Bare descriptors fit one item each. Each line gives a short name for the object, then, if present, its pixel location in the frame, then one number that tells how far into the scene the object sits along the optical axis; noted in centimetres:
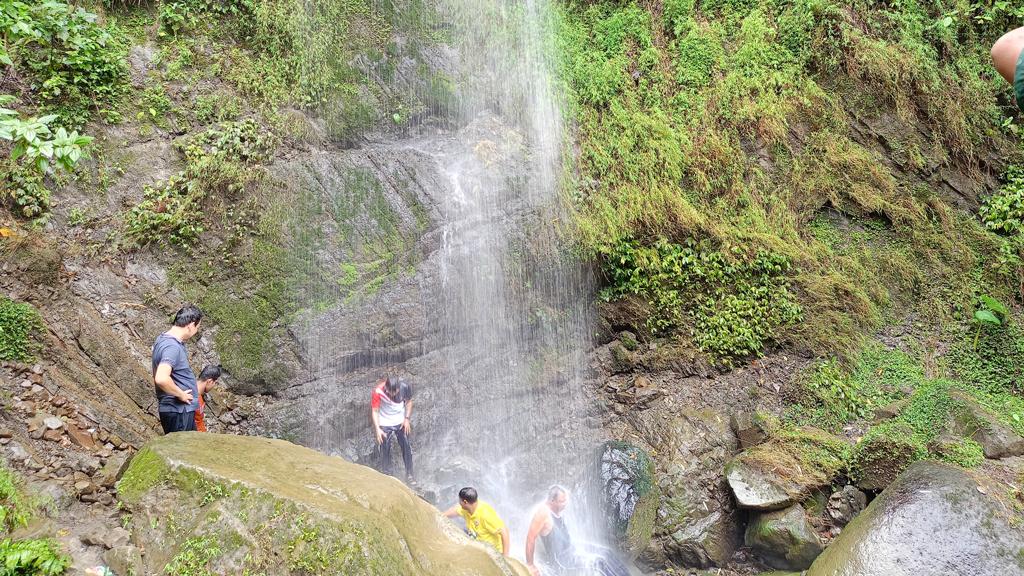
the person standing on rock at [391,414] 692
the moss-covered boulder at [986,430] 620
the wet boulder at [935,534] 494
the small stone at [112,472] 409
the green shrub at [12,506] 348
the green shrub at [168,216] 732
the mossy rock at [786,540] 614
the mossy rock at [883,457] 630
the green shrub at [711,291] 808
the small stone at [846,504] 638
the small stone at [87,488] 392
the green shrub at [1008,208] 825
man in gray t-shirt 480
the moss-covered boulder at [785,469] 648
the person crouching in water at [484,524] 554
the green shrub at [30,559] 308
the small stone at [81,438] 519
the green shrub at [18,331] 545
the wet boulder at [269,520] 331
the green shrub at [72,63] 730
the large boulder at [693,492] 660
